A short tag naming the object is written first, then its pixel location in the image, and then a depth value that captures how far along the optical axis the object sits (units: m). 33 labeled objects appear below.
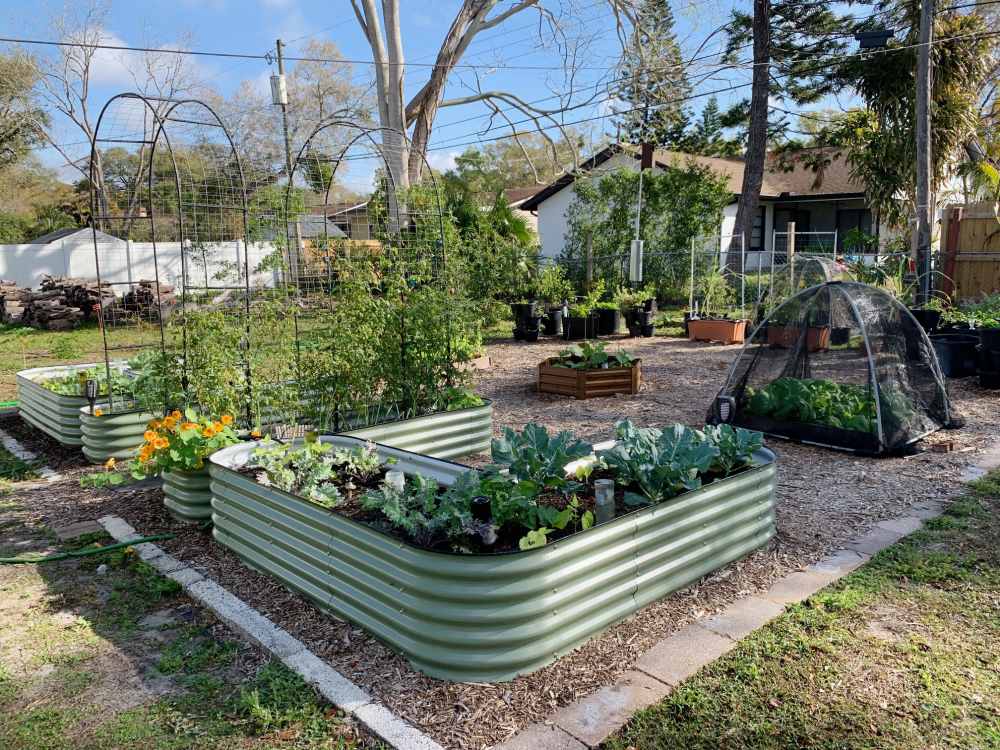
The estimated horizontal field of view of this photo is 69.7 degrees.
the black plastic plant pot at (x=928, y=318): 10.33
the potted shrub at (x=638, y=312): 13.61
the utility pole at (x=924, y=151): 11.24
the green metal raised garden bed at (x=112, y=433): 5.86
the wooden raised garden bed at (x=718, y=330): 12.73
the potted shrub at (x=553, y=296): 13.95
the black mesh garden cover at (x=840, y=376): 5.87
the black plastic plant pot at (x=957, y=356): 8.98
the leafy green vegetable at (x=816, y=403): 5.96
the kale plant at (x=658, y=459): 3.55
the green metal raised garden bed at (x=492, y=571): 2.70
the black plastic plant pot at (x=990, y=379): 8.23
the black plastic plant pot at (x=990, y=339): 8.16
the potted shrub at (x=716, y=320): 12.76
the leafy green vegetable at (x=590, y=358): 8.55
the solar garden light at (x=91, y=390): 5.93
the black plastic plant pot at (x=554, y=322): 13.89
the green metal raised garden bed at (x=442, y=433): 5.32
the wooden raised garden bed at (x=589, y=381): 8.38
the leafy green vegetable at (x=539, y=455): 3.54
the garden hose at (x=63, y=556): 4.05
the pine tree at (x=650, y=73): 16.67
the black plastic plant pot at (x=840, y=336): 5.98
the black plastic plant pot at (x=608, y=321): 13.95
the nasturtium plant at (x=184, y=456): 4.38
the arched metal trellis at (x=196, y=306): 5.15
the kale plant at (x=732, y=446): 4.05
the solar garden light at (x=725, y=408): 6.21
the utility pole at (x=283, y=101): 6.24
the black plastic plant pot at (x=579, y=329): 13.48
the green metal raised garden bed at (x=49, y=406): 6.35
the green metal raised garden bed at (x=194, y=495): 4.52
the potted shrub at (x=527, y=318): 13.34
